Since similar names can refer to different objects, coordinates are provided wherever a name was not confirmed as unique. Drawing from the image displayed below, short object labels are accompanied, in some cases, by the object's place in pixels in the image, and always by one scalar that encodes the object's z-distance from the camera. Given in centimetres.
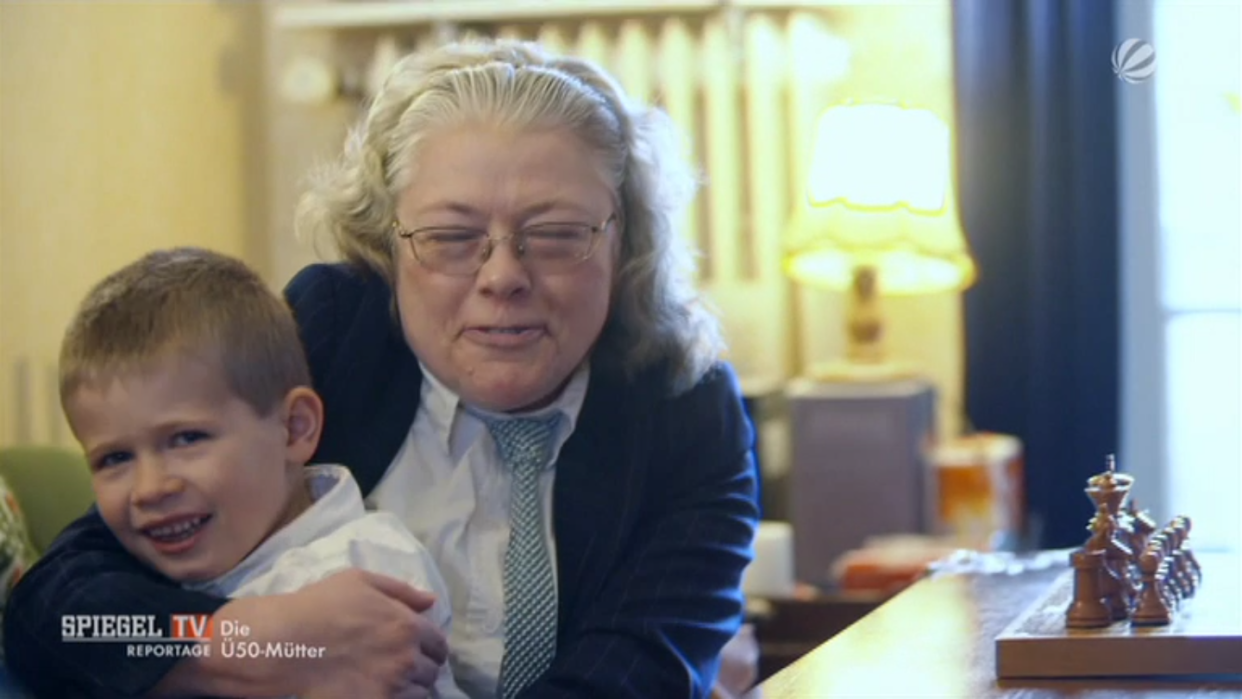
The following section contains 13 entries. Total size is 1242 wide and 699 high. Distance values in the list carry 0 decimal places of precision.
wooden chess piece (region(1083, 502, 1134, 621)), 157
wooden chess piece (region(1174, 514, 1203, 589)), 168
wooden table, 148
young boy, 157
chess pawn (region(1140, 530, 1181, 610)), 158
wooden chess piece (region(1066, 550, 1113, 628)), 155
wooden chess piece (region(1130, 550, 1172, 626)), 155
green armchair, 194
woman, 169
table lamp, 345
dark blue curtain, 343
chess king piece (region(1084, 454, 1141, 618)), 157
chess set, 151
